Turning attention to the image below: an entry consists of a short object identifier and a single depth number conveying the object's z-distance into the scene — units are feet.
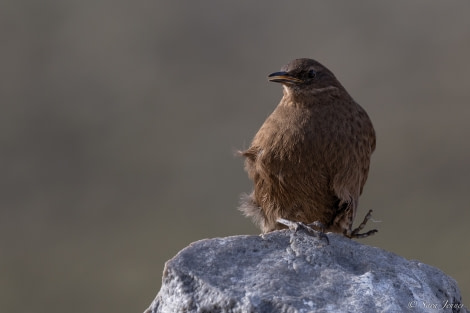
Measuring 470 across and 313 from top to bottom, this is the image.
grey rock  33.88
